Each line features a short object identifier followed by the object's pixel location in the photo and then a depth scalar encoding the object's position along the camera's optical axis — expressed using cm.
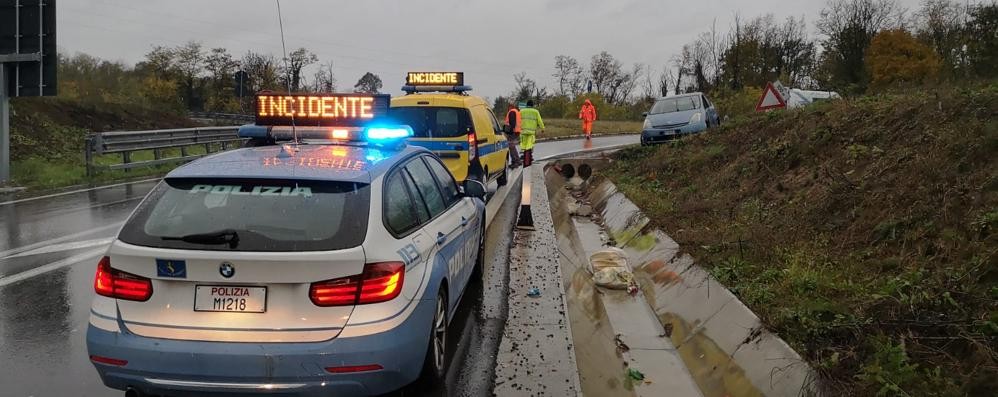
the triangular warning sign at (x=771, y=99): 1389
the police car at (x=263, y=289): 324
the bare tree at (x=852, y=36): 4398
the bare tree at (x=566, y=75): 7594
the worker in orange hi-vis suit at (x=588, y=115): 2739
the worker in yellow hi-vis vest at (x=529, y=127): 1594
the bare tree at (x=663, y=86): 6977
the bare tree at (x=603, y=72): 7562
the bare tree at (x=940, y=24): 4684
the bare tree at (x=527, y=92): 6450
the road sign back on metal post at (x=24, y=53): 1447
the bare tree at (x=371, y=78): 3169
